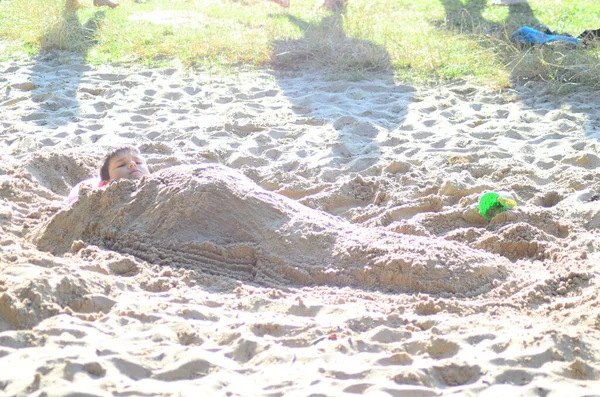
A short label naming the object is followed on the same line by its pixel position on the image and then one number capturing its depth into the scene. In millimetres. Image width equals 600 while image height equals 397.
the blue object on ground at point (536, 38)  7512
